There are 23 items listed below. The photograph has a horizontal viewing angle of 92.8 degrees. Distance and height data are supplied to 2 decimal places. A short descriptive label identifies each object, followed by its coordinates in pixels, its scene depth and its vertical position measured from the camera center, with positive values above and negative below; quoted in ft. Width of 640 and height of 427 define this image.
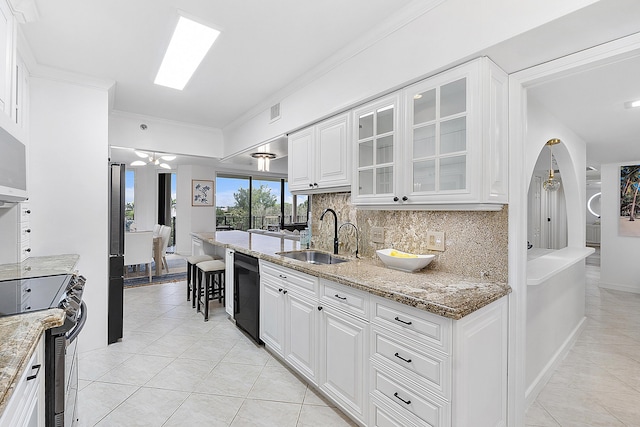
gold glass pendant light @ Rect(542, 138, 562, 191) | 13.29 +1.29
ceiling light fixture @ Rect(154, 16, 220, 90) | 7.14 +4.28
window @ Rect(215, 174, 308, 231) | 26.50 +0.85
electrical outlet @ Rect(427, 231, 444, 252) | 7.00 -0.63
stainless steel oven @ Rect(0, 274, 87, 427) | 4.42 -1.81
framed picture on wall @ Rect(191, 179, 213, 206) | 24.75 +1.65
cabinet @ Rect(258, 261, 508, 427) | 4.56 -2.58
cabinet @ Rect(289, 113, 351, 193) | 8.39 +1.69
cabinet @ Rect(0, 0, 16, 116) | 5.35 +2.95
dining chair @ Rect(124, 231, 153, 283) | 16.79 -1.99
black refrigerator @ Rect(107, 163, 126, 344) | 9.89 -1.25
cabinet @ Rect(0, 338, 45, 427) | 2.95 -2.08
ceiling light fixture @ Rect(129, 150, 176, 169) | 14.78 +2.89
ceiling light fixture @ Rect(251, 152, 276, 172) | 14.46 +2.68
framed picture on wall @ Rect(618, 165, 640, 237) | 16.16 +0.67
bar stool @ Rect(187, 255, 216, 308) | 13.15 -2.68
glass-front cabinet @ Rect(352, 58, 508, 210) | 5.44 +1.42
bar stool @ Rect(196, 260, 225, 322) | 11.70 -2.59
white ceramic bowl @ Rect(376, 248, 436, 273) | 6.65 -1.09
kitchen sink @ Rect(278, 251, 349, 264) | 9.48 -1.40
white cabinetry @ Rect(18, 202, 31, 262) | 7.85 -0.57
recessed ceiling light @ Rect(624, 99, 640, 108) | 7.59 +2.79
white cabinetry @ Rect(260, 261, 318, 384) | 7.19 -2.71
